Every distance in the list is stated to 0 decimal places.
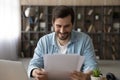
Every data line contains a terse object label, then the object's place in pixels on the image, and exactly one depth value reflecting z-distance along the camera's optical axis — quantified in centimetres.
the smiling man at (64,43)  192
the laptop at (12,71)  111
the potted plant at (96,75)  139
